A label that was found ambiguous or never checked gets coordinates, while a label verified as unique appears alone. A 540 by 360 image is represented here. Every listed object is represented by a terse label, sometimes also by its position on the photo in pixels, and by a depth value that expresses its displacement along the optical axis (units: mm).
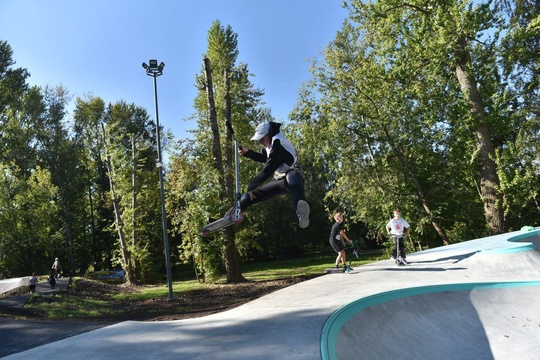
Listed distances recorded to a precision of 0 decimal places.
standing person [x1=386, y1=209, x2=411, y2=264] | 11336
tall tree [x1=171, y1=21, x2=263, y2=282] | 17156
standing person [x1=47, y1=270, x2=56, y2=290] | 20203
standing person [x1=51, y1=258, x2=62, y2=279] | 27288
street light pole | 13483
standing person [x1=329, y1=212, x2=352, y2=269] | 10691
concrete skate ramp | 5464
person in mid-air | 5328
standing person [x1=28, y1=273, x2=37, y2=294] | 18141
